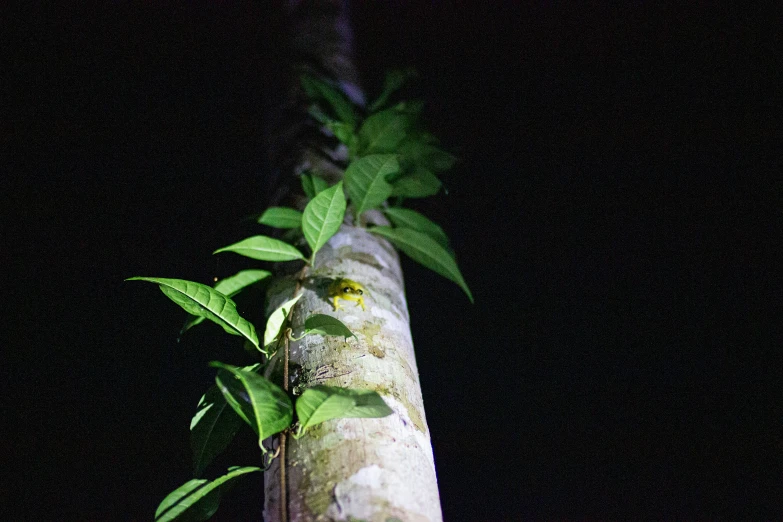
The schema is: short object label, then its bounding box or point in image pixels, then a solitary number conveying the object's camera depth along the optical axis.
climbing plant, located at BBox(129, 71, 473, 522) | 0.68
